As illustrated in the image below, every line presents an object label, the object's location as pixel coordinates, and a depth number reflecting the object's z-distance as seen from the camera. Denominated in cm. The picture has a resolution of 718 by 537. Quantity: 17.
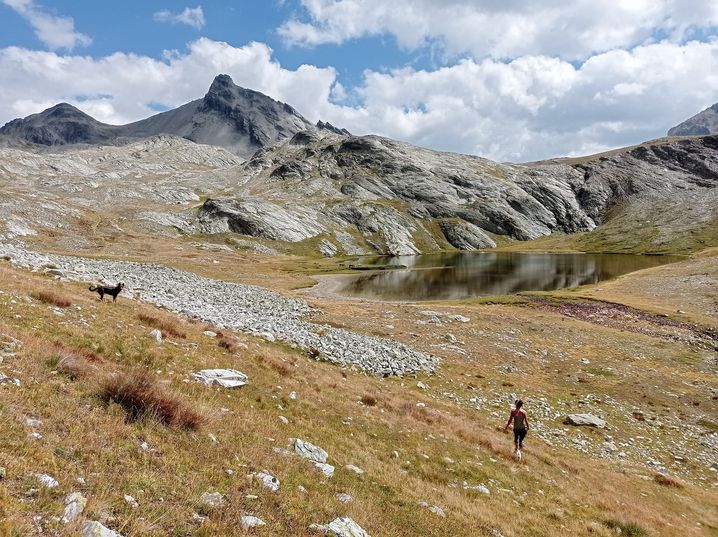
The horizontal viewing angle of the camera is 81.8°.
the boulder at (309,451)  1329
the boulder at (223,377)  1694
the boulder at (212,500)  836
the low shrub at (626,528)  1582
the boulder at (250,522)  819
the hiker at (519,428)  2134
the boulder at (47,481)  705
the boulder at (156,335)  1994
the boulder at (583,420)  2872
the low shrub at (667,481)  2219
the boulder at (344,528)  922
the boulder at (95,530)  621
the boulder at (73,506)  647
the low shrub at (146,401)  1108
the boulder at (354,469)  1354
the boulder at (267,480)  1016
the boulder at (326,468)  1245
